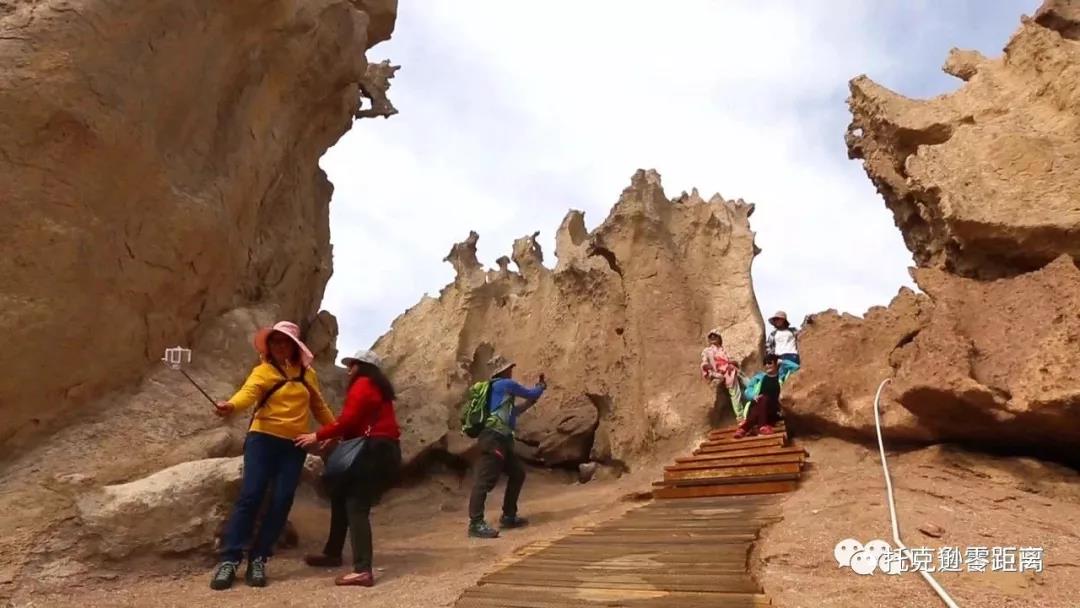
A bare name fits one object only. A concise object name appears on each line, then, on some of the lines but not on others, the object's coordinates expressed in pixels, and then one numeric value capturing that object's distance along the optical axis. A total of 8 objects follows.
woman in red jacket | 4.30
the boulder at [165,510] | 4.55
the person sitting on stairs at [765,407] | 7.82
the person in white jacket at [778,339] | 9.36
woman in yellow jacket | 4.38
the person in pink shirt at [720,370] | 9.09
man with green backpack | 6.07
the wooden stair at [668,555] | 3.19
